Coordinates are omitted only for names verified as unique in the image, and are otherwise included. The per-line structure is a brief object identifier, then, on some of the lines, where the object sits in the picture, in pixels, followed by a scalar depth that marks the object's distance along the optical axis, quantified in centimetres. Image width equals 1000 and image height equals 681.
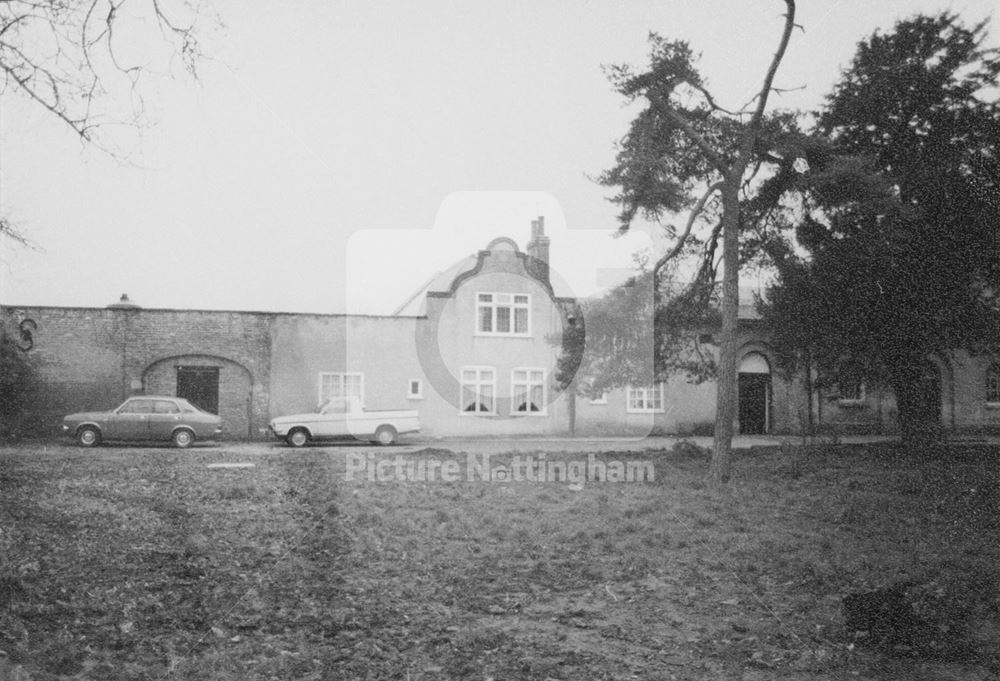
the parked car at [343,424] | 2325
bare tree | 683
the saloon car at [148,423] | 2127
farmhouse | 2539
